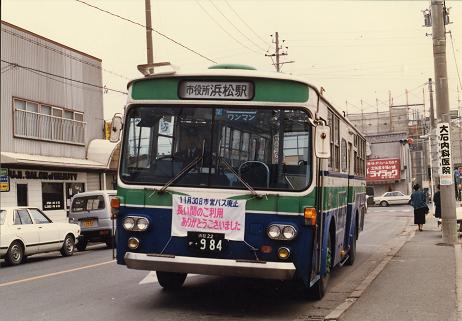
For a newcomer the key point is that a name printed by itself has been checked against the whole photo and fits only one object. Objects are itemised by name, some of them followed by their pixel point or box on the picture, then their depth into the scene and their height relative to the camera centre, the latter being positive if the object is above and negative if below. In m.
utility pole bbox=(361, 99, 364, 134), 84.20 +8.13
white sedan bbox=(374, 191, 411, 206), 55.09 -2.09
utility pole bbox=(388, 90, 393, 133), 81.10 +9.95
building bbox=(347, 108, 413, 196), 63.67 +1.47
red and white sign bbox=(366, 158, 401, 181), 63.44 +0.84
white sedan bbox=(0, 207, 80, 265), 14.89 -1.27
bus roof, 7.19 +1.35
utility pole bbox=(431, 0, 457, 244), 16.42 +2.32
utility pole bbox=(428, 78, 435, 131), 42.74 +5.52
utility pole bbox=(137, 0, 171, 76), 23.72 +6.21
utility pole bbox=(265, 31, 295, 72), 48.45 +10.53
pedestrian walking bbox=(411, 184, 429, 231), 22.55 -1.18
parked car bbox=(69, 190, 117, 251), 18.88 -0.95
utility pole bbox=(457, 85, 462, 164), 78.56 +3.62
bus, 6.94 +0.08
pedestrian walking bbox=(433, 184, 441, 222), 21.49 -1.04
